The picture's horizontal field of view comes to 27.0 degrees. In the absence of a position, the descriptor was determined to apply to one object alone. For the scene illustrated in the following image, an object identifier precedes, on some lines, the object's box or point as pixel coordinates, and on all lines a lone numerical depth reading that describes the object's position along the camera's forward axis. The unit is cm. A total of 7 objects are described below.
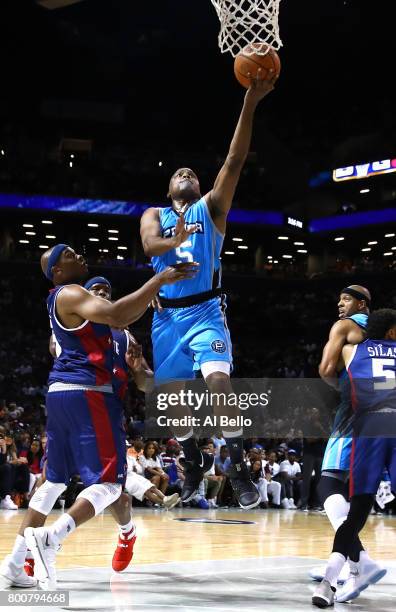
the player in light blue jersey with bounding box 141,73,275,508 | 524
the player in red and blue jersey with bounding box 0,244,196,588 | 513
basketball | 506
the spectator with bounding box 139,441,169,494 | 1392
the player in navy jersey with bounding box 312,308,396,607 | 515
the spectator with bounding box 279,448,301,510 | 1634
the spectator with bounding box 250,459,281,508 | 1557
